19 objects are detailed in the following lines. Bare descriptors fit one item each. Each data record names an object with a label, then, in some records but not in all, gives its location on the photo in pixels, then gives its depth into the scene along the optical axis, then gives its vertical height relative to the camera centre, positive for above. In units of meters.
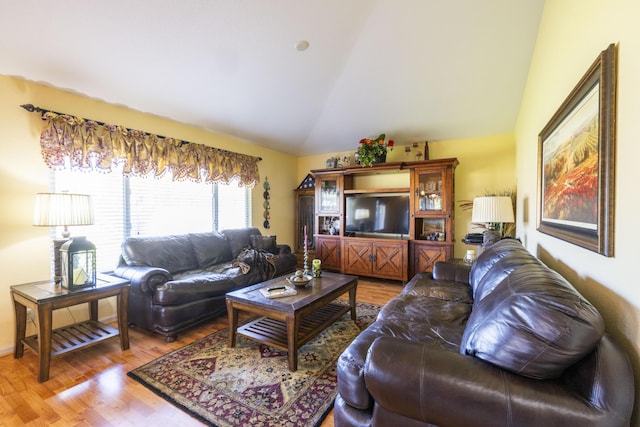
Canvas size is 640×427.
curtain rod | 2.51 +0.94
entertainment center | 4.31 -0.09
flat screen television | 4.64 -0.05
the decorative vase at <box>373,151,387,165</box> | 4.74 +0.91
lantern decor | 2.26 -0.41
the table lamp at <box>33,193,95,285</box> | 2.22 -0.01
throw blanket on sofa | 3.47 -0.63
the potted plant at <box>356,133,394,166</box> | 4.69 +1.02
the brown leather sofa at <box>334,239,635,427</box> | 0.88 -0.58
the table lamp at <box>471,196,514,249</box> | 3.14 +0.01
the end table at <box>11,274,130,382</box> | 2.03 -0.83
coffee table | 2.13 -0.80
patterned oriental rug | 1.69 -1.19
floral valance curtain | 2.68 +0.70
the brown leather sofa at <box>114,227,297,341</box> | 2.64 -0.68
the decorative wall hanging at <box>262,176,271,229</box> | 5.26 +0.19
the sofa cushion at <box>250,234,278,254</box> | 4.24 -0.47
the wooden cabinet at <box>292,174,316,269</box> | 5.76 -0.02
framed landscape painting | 1.17 +0.26
